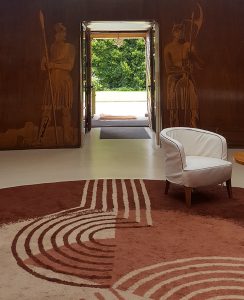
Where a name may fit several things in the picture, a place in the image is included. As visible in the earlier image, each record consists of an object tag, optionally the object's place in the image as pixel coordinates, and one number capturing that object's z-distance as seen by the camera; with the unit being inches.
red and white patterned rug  97.5
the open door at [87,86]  398.9
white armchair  163.3
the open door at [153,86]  307.9
